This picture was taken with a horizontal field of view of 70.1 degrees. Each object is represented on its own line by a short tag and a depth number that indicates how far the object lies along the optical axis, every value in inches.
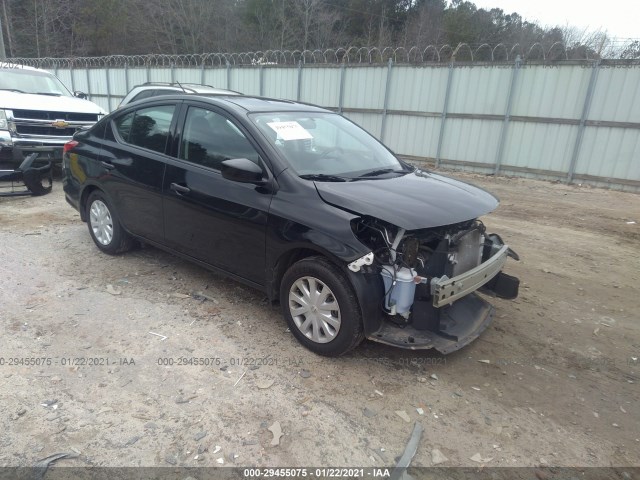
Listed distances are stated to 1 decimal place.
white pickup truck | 286.5
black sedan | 120.1
